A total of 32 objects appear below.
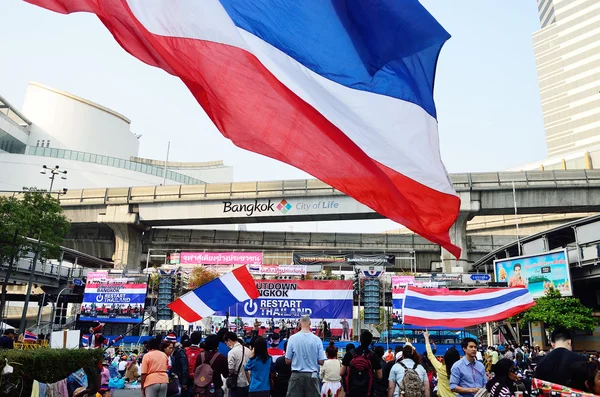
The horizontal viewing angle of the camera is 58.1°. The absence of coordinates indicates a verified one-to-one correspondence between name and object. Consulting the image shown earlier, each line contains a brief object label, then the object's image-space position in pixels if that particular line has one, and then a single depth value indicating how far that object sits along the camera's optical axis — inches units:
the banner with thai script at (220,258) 1596.9
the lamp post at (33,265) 1243.4
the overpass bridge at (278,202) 1647.4
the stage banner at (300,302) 1194.0
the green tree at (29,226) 1217.4
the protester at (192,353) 383.2
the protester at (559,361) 205.5
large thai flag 214.8
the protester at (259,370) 320.5
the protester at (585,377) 177.8
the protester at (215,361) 339.0
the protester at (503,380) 230.7
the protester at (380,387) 329.9
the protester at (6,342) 418.6
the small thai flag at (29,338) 694.5
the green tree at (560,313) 1082.7
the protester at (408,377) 295.6
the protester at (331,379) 324.5
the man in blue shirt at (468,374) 282.0
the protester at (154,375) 310.2
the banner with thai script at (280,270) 1295.5
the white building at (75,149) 3021.7
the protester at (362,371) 310.5
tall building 3678.6
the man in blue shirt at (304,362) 300.4
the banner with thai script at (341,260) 1268.5
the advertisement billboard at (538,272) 1160.8
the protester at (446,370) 310.2
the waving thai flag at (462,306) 383.6
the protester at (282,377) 380.5
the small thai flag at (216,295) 473.7
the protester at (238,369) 338.6
